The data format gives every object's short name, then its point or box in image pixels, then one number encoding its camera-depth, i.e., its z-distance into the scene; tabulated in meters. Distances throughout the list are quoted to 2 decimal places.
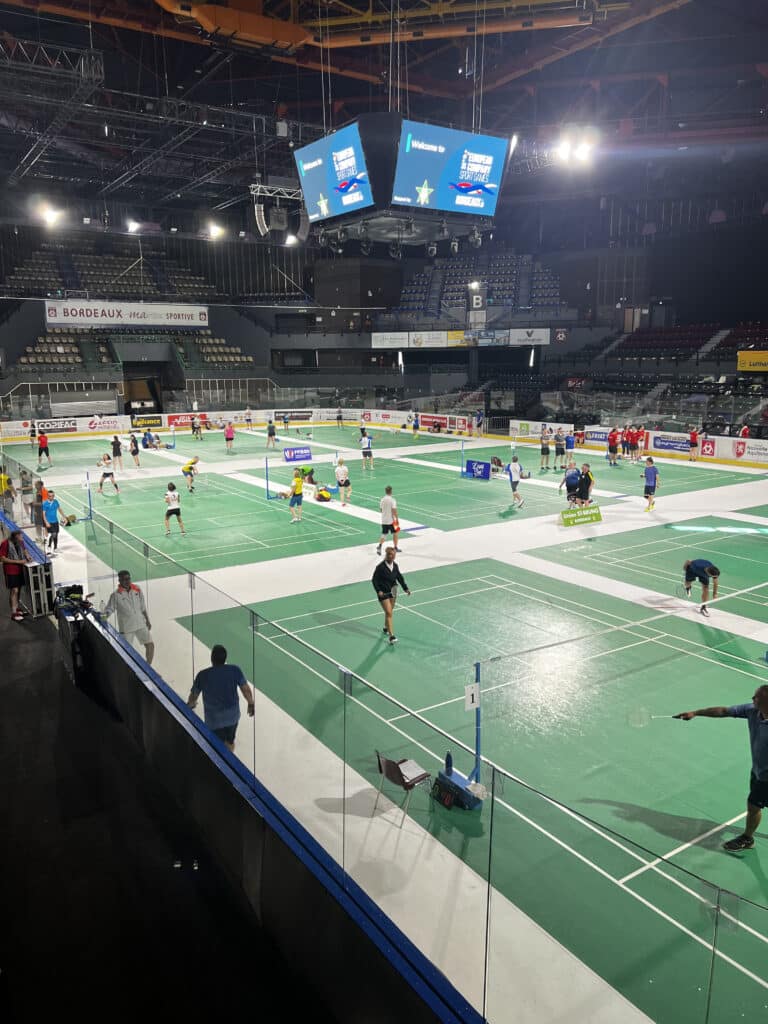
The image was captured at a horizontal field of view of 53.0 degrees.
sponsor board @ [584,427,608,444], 41.34
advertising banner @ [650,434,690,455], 37.00
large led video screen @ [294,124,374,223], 27.39
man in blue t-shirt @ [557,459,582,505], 23.08
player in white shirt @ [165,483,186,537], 20.78
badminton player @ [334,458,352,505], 24.52
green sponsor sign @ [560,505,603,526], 21.28
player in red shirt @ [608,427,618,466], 34.22
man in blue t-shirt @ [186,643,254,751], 7.84
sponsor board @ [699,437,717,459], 35.78
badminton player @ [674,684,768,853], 6.75
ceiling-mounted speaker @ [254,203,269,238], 33.09
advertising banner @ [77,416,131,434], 48.94
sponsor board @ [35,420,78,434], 47.25
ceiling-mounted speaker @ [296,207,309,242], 47.56
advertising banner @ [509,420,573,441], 42.75
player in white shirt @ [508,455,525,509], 24.28
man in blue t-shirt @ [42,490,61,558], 18.19
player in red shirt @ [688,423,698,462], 35.47
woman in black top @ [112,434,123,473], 31.03
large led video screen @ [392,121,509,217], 27.03
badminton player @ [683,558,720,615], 14.22
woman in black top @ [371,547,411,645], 12.61
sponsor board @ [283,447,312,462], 31.94
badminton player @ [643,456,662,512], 23.29
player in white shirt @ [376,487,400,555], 18.05
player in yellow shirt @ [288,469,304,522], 22.11
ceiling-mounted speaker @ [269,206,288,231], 37.44
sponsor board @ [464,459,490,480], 30.81
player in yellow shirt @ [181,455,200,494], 27.12
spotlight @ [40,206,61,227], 47.27
